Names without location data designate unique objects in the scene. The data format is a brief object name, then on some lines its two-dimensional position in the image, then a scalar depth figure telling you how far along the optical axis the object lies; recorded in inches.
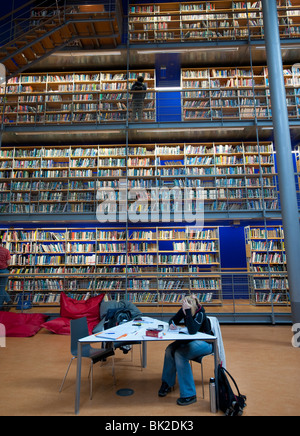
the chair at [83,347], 105.0
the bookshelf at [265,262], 241.3
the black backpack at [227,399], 82.2
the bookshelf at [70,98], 269.1
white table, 90.3
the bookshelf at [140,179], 256.8
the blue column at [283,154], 169.8
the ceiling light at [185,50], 264.9
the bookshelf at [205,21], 269.0
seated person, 93.0
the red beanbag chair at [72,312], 183.0
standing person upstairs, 259.8
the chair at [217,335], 101.7
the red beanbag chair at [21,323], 179.4
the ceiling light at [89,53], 271.7
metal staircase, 231.8
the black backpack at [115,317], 130.1
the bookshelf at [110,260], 245.4
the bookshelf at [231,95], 265.6
